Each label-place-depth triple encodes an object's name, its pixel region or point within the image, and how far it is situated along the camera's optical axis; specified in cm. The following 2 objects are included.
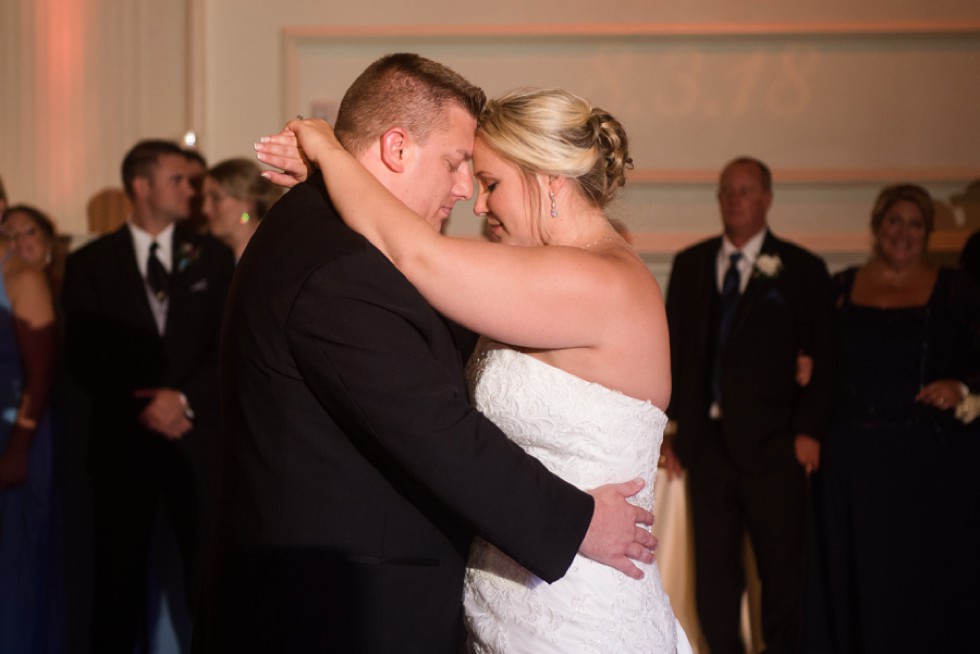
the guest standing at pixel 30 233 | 563
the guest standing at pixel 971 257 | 553
